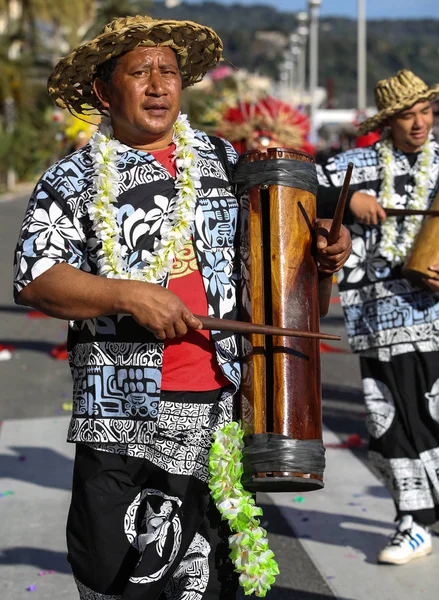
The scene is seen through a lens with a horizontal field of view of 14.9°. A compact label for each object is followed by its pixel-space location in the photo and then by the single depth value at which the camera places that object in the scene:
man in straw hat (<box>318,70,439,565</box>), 7.61
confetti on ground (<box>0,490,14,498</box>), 9.40
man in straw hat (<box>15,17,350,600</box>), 4.84
